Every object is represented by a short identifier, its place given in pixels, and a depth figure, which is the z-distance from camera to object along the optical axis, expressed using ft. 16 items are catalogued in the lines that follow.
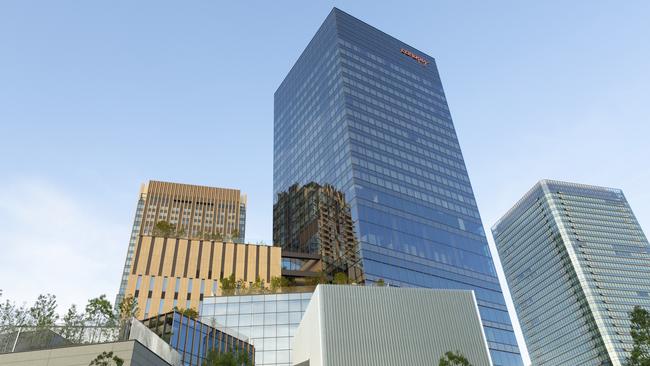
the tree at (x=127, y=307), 208.48
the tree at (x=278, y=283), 238.11
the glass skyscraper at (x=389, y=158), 288.30
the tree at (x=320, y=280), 255.09
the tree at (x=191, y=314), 210.04
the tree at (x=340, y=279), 231.50
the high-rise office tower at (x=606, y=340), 618.44
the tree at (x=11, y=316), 134.72
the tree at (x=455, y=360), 96.22
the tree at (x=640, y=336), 95.81
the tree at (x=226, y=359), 101.91
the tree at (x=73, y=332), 113.91
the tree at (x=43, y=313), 132.77
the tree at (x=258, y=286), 239.13
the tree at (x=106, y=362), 89.27
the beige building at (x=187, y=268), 274.36
